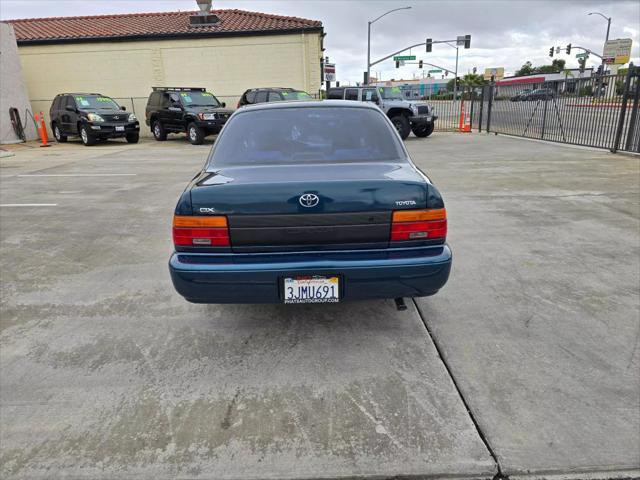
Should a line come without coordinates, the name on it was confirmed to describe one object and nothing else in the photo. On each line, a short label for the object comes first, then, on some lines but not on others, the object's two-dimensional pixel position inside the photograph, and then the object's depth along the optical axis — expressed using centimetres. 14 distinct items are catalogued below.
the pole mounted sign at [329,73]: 2361
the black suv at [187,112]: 1648
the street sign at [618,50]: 4481
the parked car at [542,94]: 1506
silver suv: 1728
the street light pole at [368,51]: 3283
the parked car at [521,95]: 1616
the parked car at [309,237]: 273
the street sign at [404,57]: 4015
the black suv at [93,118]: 1664
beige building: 2053
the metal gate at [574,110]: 1157
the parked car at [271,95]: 1669
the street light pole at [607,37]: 4669
